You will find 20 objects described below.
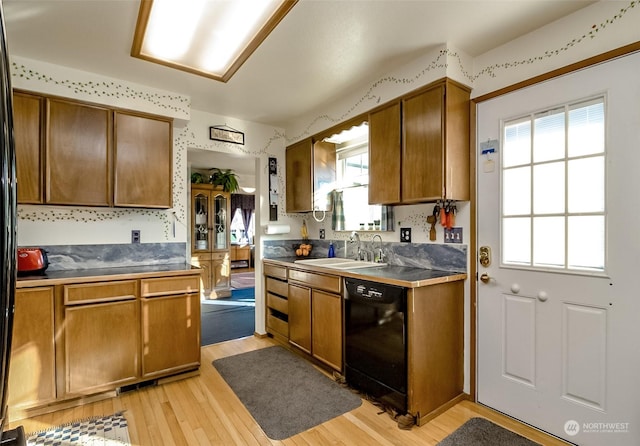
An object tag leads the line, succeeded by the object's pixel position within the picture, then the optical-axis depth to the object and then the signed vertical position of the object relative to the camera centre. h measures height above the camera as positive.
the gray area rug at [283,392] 2.13 -1.30
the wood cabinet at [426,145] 2.20 +0.53
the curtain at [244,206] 8.70 +0.38
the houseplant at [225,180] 5.95 +0.73
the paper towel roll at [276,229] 3.69 -0.10
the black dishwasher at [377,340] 2.10 -0.84
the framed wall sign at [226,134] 3.45 +0.92
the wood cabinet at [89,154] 2.38 +0.52
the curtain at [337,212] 3.53 +0.08
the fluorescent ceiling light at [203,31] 1.84 +1.19
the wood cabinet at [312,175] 3.52 +0.50
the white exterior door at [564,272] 1.70 -0.31
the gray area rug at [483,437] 1.88 -1.28
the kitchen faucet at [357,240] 3.26 -0.21
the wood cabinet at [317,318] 2.65 -0.86
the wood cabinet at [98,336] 2.14 -0.84
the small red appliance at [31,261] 2.32 -0.29
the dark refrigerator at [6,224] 0.47 -0.01
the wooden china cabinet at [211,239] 5.86 -0.35
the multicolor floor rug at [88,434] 1.90 -1.29
